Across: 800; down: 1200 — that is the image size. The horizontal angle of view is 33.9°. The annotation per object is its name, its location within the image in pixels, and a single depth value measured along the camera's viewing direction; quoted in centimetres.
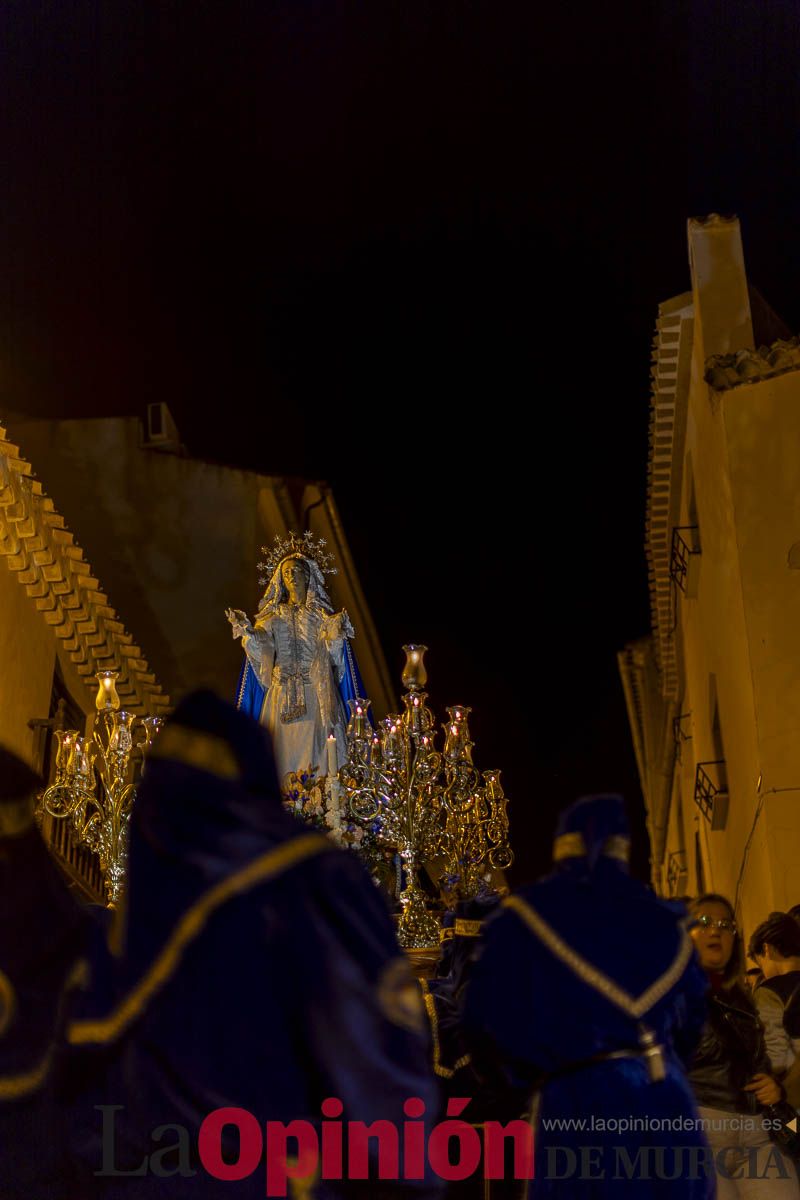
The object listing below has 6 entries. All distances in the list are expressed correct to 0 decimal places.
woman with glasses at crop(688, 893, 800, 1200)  509
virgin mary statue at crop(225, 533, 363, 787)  945
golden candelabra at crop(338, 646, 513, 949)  744
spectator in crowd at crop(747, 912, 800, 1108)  557
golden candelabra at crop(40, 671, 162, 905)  768
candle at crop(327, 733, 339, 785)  923
